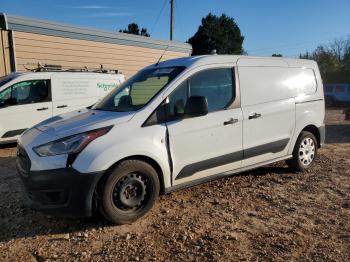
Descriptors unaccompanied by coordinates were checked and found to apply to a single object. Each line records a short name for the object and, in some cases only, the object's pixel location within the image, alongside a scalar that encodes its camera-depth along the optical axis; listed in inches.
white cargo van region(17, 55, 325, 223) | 155.9
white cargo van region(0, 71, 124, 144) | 344.8
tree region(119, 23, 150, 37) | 1787.6
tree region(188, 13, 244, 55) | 1488.7
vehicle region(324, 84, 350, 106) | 924.0
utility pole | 1098.1
